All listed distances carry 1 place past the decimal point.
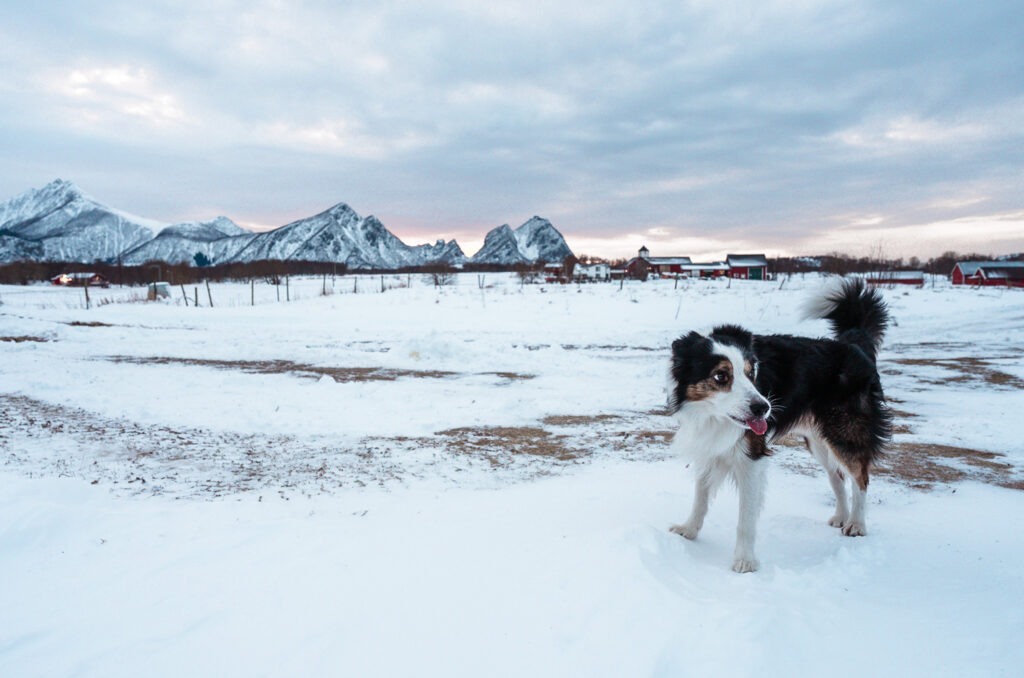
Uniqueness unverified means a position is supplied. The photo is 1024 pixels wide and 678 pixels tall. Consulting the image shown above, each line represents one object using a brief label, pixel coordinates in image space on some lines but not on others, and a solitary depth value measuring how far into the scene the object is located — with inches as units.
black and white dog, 131.7
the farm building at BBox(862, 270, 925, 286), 1366.9
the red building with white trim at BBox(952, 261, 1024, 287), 2079.2
